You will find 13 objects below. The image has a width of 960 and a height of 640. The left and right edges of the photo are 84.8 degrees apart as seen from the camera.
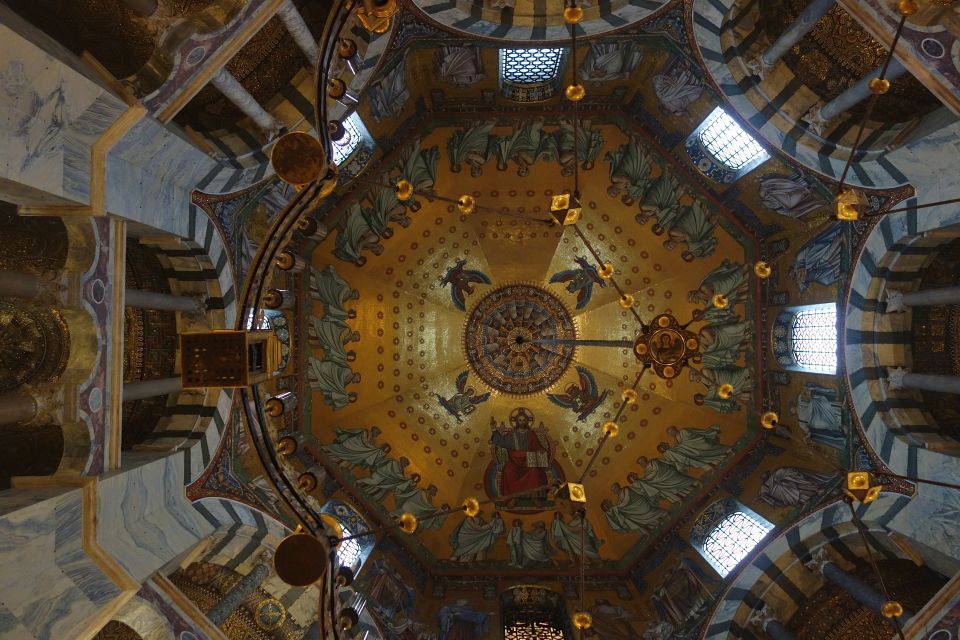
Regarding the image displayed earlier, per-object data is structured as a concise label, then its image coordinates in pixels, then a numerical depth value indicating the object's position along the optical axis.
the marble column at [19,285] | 6.30
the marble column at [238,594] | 9.46
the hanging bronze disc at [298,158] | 5.75
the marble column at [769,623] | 10.16
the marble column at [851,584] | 8.88
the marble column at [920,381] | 8.42
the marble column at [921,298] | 8.30
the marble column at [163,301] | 8.09
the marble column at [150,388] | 8.03
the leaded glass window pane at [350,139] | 11.14
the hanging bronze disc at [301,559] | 6.07
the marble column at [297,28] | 7.96
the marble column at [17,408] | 6.32
